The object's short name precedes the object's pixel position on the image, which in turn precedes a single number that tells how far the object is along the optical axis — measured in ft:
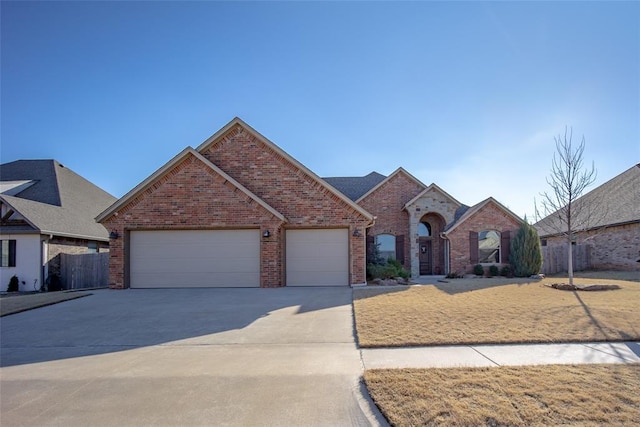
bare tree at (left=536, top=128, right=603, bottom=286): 43.81
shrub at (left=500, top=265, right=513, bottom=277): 59.27
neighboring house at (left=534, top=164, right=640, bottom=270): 59.55
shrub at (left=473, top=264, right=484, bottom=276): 60.23
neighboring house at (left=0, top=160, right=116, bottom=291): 54.39
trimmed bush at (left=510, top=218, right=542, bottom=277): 57.16
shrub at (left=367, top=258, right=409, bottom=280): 48.75
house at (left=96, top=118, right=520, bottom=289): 44.39
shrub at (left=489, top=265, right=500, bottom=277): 60.03
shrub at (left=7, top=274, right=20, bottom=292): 53.42
